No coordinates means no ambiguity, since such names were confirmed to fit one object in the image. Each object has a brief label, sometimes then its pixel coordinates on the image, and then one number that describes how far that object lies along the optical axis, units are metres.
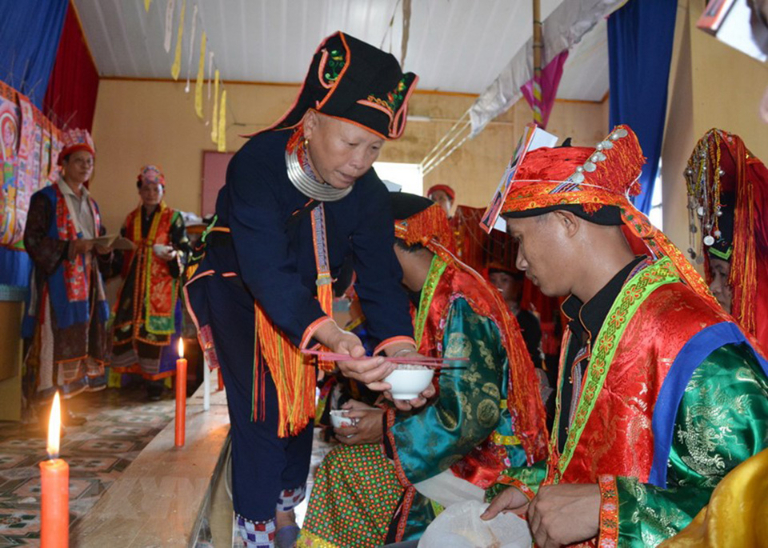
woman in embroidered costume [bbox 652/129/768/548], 2.28
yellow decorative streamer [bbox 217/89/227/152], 5.32
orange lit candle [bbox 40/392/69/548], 0.79
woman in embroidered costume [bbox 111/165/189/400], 5.29
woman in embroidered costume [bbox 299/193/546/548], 1.72
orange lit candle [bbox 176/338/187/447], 2.21
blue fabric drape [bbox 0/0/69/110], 4.49
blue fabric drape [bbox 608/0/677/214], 4.45
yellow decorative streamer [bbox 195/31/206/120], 4.79
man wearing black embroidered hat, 1.69
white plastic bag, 1.37
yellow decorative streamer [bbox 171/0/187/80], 4.09
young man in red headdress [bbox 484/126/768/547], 0.95
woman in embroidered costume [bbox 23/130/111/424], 4.22
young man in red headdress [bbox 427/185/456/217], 6.68
